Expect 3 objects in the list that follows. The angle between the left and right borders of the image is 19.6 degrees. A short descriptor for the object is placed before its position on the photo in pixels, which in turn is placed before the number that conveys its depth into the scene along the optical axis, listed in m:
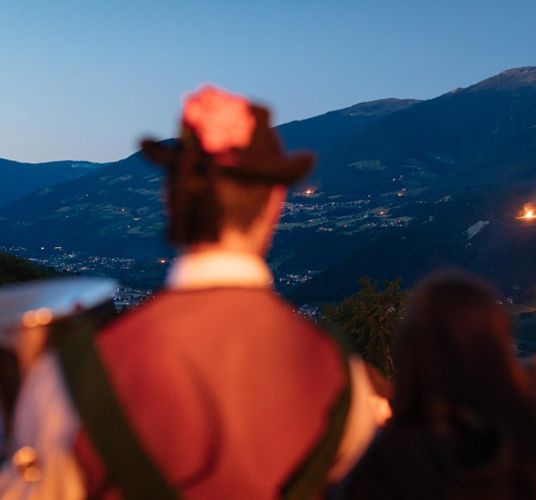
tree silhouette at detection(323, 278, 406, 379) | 16.99
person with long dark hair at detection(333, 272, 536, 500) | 2.37
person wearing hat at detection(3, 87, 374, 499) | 2.36
